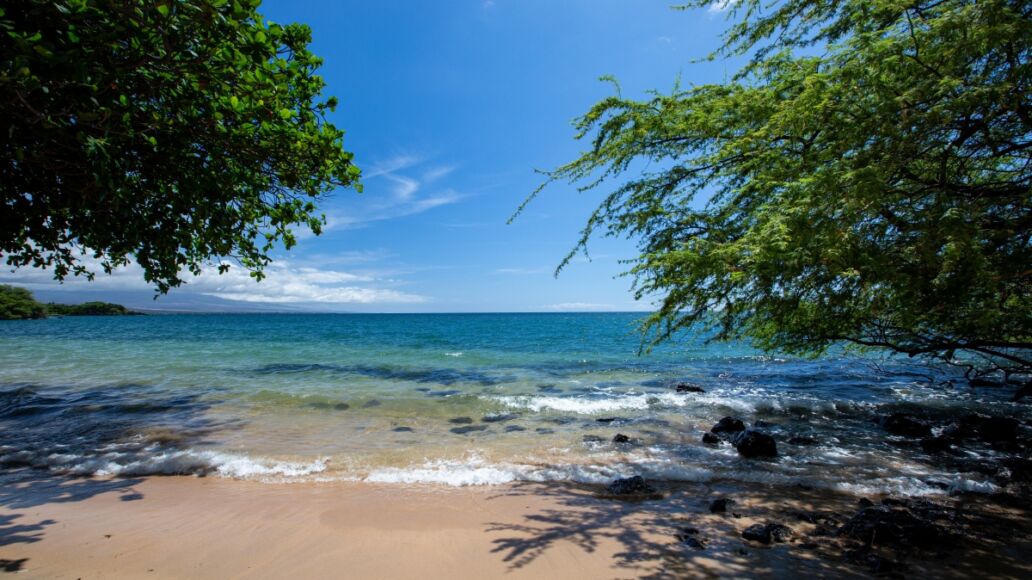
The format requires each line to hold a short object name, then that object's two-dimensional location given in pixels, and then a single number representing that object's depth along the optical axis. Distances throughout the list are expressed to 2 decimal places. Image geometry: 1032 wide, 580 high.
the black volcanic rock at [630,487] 6.71
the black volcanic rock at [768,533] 4.99
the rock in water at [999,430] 10.04
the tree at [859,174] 3.56
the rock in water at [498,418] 12.07
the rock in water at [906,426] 10.56
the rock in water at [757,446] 8.73
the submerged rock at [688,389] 16.70
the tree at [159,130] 3.94
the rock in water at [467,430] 10.91
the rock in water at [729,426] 10.56
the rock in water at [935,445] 9.15
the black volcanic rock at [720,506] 5.96
